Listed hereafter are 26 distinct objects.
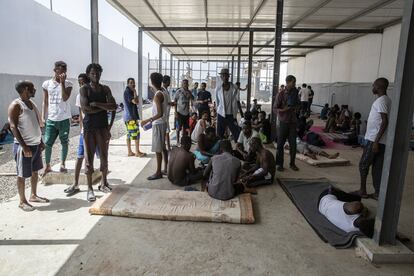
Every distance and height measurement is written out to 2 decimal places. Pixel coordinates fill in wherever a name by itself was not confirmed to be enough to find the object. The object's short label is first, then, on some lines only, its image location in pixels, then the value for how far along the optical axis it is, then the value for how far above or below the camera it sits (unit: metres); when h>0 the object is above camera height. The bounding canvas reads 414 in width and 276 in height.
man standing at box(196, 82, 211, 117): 8.70 -0.37
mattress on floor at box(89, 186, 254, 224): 3.55 -1.38
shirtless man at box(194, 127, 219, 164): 5.83 -1.07
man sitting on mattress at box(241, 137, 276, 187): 4.82 -1.20
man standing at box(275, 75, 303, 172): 5.52 -0.39
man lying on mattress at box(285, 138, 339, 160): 6.82 -1.27
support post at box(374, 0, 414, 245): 2.64 -0.37
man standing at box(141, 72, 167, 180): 4.88 -0.53
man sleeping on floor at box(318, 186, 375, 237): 3.11 -1.24
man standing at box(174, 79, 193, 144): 7.48 -0.45
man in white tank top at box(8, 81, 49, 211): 3.55 -0.61
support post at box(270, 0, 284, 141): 6.91 +0.92
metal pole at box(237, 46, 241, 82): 16.31 +1.51
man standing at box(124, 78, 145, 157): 6.29 -0.54
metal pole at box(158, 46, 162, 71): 15.73 +1.31
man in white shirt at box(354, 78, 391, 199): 4.04 -0.50
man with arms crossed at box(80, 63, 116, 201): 3.95 -0.38
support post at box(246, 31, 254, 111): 11.49 +0.67
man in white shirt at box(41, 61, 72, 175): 4.72 -0.40
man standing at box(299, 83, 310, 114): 15.25 -0.21
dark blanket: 3.15 -1.42
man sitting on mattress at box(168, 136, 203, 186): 4.69 -1.16
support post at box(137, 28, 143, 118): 11.34 +0.68
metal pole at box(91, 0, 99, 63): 5.33 +0.89
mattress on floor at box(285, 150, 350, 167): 6.29 -1.36
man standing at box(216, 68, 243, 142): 6.54 -0.35
